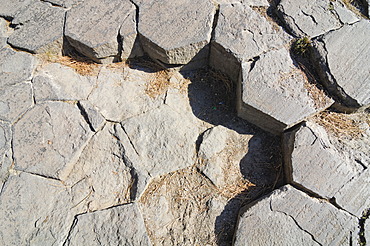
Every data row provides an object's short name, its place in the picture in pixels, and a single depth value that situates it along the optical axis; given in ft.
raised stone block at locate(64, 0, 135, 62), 8.70
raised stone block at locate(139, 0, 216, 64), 8.27
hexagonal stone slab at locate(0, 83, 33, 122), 8.34
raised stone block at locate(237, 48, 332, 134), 7.44
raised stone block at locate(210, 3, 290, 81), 7.98
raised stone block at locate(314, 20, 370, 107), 7.33
